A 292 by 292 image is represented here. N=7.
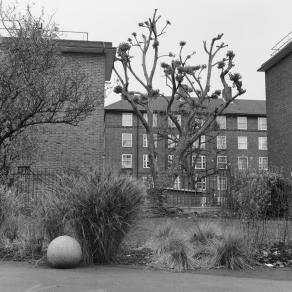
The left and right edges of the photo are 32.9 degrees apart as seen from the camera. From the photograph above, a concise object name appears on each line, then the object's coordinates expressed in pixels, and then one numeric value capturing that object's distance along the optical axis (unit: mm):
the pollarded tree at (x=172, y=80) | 27766
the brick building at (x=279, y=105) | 27641
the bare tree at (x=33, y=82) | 13148
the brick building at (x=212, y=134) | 69312
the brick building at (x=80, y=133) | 21797
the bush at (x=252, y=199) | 9938
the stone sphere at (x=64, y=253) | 8391
